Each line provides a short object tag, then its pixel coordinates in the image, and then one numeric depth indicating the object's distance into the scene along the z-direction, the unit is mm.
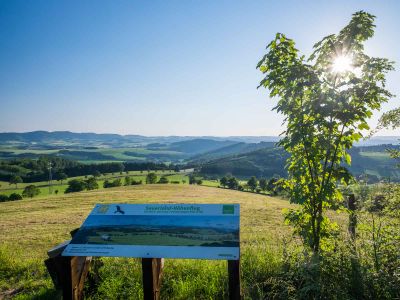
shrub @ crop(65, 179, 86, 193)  114062
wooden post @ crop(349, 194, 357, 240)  6785
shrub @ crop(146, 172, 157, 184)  133625
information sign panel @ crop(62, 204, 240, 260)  4969
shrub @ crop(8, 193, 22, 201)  97150
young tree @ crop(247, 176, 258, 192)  110531
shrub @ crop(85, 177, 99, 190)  117438
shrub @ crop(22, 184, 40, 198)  105762
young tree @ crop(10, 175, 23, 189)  134250
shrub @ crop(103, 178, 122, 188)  119325
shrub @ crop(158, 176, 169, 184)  134500
